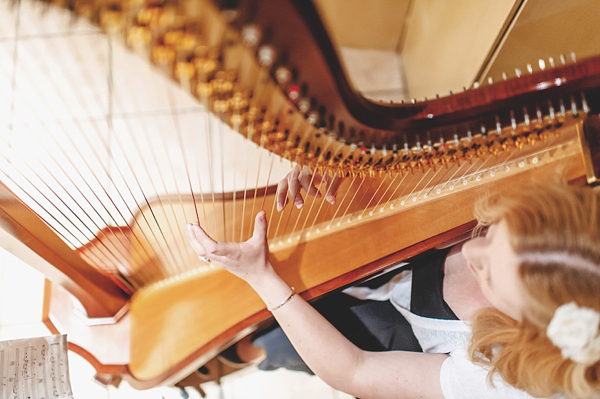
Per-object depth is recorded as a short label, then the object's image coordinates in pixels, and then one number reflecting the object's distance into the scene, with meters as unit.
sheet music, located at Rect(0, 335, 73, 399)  1.17
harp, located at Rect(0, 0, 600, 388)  0.47
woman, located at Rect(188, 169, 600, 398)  0.74
